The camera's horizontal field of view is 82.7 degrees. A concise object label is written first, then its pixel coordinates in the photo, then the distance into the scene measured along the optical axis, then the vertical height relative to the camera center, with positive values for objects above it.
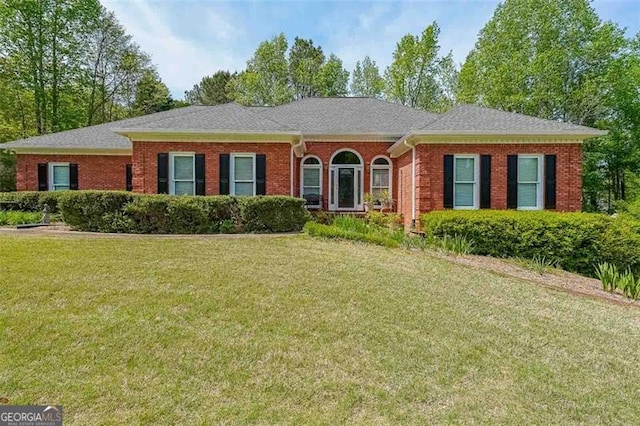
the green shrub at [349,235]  9.99 -0.93
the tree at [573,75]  22.11 +8.26
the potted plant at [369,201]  16.00 +0.02
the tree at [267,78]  33.59 +11.67
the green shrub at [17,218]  12.34 -0.60
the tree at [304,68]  35.28 +13.05
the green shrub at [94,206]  10.31 -0.15
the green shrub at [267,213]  10.75 -0.34
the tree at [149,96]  36.69 +10.74
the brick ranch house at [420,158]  12.34 +1.56
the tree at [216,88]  41.69 +13.26
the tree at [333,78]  34.84 +11.97
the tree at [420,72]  28.59 +10.61
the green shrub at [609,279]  8.02 -1.70
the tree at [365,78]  34.97 +12.06
